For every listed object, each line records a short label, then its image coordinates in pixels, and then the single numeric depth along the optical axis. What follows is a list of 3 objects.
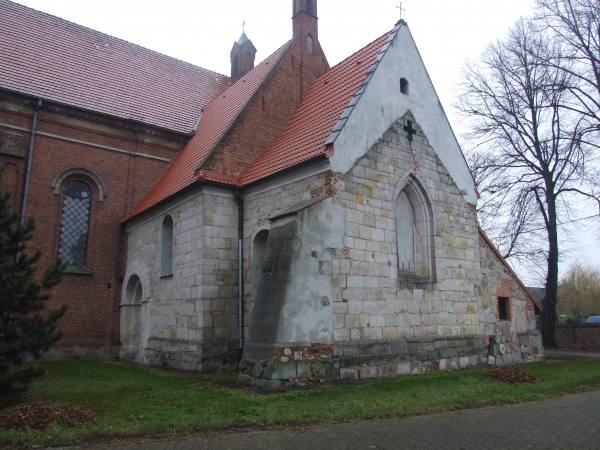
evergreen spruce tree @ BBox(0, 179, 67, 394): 7.53
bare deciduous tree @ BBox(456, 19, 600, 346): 23.25
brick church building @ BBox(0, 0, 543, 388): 10.94
